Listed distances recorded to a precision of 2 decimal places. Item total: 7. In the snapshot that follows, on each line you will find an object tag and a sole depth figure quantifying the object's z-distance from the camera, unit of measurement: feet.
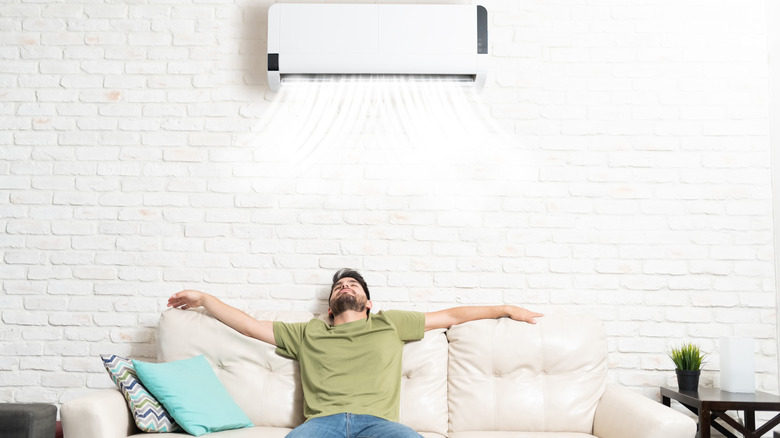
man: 7.96
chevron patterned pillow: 7.84
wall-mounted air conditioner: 9.57
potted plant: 8.99
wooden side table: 8.20
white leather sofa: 8.59
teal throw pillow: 7.89
